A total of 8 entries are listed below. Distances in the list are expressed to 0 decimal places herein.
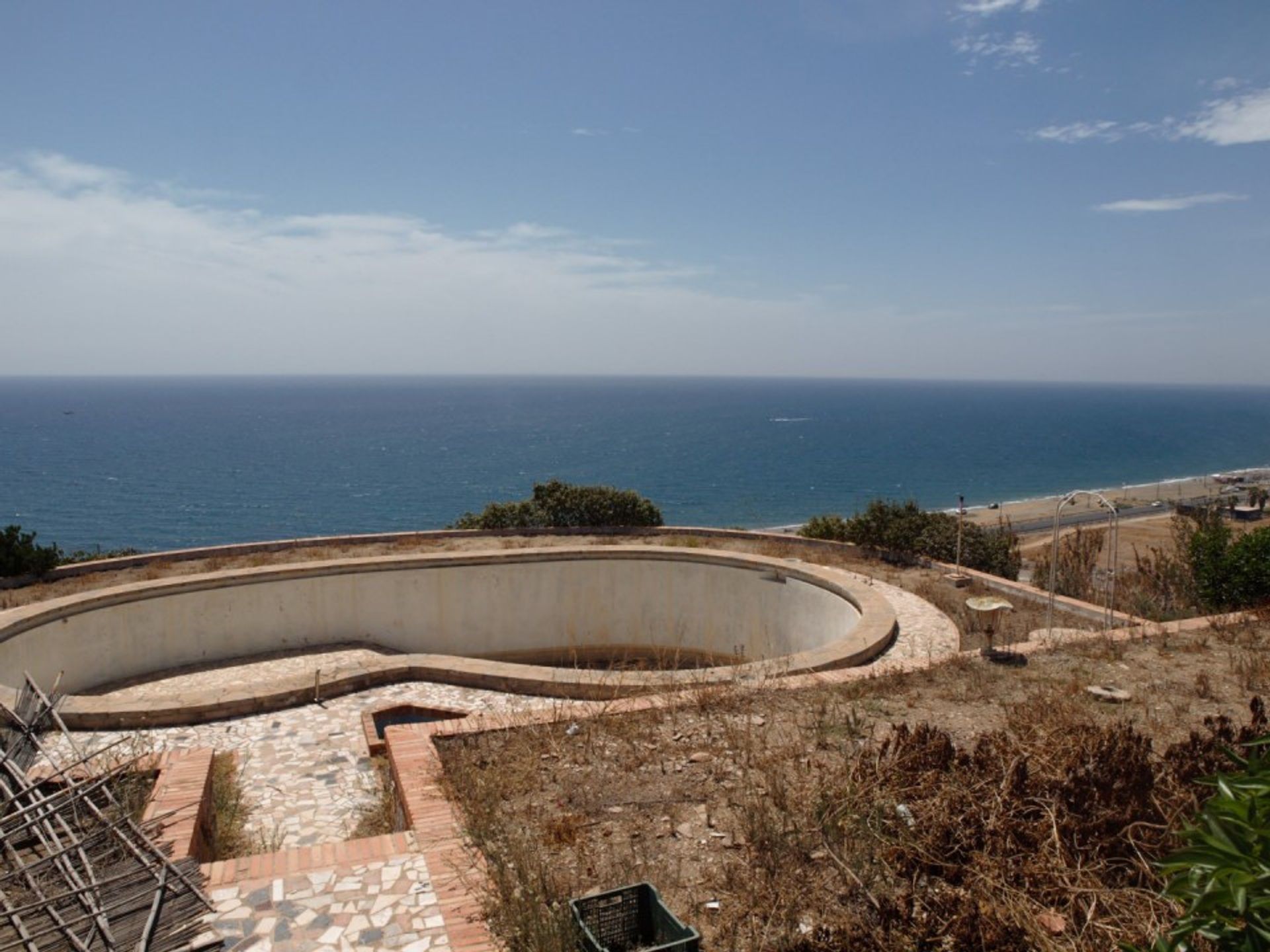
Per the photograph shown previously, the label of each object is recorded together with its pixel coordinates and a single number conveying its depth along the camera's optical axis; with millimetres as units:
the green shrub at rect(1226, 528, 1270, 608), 10125
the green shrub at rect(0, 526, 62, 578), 12039
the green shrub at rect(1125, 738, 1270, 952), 1773
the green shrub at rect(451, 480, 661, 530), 15844
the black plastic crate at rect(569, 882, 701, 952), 3580
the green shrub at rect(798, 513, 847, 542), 15305
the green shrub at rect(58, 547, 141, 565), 13445
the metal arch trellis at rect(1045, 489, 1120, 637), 9086
